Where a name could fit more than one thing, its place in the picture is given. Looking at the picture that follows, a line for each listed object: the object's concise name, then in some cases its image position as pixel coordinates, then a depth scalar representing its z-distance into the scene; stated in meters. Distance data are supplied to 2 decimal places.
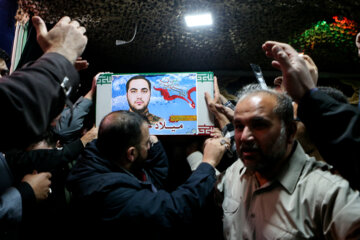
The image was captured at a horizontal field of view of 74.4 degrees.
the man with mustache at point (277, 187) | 0.88
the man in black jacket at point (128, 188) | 1.13
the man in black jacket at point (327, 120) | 0.69
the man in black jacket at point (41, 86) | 0.67
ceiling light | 2.07
